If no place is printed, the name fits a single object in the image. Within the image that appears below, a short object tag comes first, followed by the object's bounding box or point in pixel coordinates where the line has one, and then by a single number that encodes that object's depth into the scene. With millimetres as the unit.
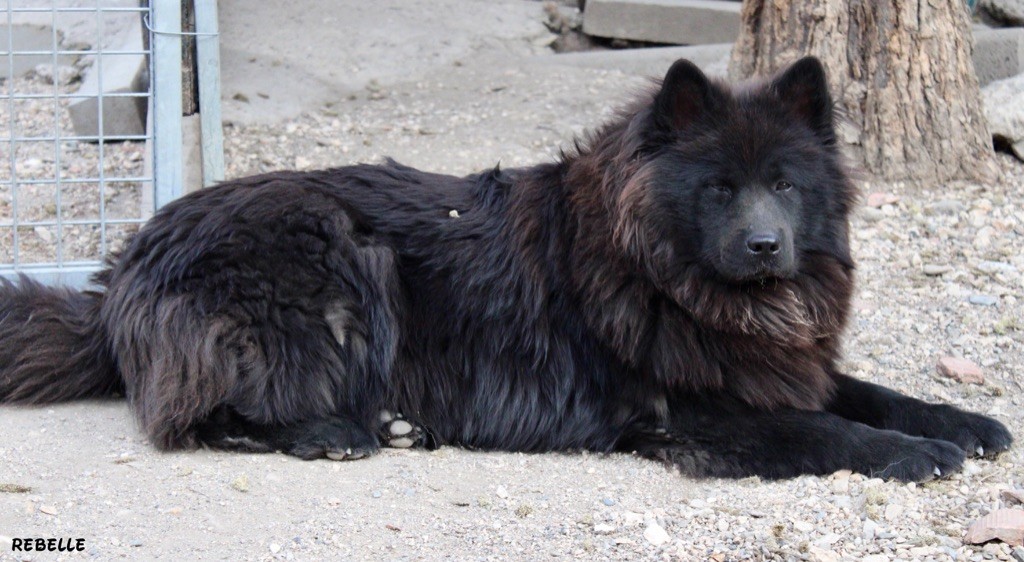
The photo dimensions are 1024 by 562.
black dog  4215
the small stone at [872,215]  6688
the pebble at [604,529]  3588
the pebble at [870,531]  3496
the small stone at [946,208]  6699
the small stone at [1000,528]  3328
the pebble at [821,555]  3323
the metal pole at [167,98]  5602
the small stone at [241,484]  3814
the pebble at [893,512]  3633
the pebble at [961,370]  5035
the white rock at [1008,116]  7379
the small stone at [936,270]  6102
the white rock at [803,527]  3562
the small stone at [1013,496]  3700
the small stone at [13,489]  3693
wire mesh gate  5629
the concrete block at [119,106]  7129
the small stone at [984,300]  5742
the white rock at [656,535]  3502
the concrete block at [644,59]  8766
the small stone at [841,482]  3887
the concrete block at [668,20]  9461
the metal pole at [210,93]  5809
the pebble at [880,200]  6820
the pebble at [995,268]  6047
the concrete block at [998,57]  8062
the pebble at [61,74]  8219
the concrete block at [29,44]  8242
